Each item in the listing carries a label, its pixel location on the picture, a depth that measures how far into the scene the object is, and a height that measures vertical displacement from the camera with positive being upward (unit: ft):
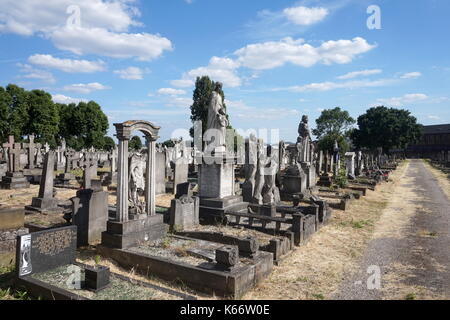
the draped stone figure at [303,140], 62.34 +2.70
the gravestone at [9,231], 21.48 -5.32
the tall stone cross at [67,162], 71.60 -1.56
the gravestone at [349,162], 83.86 -2.40
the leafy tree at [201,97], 156.76 +28.70
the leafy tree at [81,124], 174.50 +17.50
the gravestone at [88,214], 26.35 -5.04
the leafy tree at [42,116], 141.59 +17.98
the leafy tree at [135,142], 170.46 +7.16
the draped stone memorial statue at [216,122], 36.45 +3.79
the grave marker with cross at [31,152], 72.10 +0.82
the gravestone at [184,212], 29.19 -5.60
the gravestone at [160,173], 51.96 -3.12
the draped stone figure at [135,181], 26.61 -2.35
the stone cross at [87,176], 40.63 -2.78
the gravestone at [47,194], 37.68 -4.68
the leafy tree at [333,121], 294.66 +30.32
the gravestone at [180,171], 51.67 -2.76
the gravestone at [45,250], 17.71 -5.69
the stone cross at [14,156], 56.08 -0.06
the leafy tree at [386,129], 211.20 +16.35
